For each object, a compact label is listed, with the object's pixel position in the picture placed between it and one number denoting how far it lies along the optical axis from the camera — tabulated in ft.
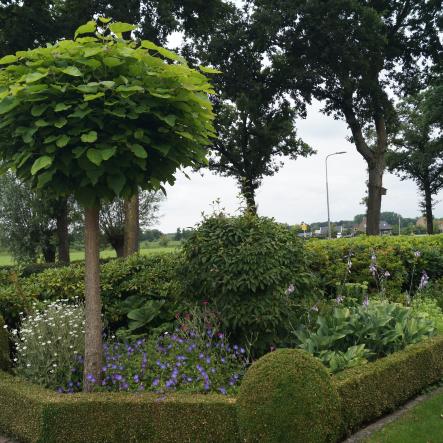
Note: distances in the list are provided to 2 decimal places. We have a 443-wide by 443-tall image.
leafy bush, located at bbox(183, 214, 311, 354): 18.80
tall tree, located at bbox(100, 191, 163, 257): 94.22
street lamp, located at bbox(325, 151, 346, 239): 104.58
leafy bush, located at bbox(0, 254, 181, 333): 22.62
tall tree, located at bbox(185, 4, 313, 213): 73.20
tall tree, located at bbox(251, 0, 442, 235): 64.85
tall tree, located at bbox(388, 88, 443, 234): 131.44
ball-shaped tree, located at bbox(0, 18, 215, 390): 13.57
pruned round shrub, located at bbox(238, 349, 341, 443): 12.44
